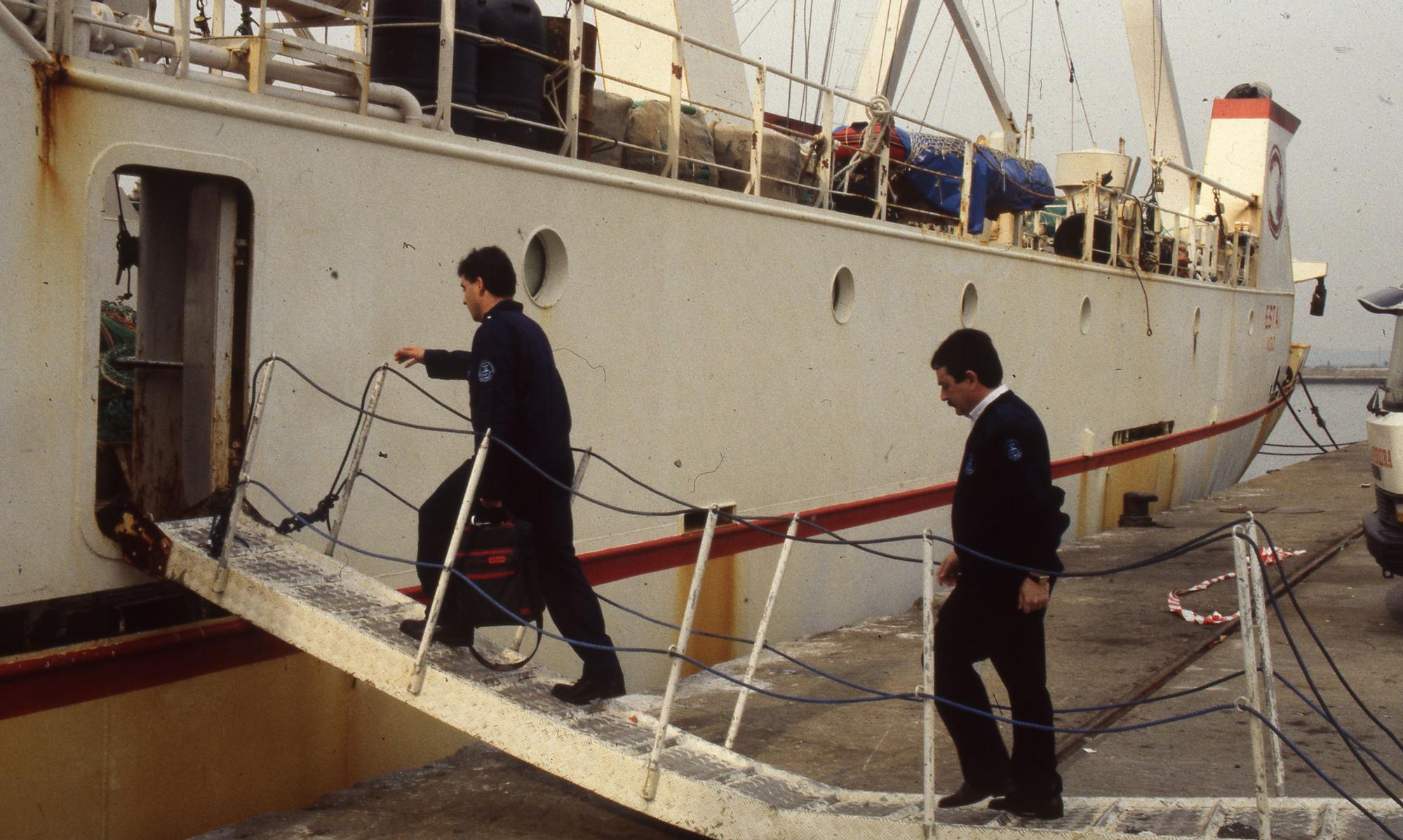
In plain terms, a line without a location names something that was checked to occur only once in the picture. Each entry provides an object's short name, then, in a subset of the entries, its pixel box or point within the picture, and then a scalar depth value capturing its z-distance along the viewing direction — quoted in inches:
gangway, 160.1
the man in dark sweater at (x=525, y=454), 173.8
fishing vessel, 174.2
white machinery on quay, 310.5
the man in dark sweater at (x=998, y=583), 161.9
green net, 209.6
